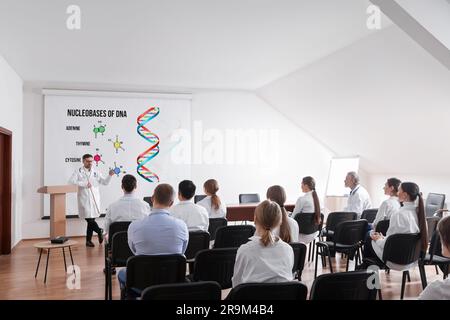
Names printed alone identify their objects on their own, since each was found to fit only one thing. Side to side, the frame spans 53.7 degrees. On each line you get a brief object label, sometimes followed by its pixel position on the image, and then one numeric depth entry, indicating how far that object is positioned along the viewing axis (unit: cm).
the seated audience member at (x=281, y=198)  417
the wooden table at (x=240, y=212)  747
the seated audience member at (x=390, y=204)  519
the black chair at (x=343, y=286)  244
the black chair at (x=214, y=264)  340
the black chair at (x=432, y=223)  498
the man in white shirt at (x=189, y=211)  460
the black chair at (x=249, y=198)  869
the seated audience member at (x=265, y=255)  271
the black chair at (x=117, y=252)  431
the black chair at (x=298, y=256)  363
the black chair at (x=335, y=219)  584
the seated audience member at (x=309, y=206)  588
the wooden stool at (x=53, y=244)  510
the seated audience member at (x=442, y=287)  220
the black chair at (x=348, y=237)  507
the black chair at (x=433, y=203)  742
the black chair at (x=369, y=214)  614
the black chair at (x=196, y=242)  421
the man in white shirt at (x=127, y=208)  486
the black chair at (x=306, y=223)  573
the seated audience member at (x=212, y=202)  539
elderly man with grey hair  657
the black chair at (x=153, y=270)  314
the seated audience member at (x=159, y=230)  347
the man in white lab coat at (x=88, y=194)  806
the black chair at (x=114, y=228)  462
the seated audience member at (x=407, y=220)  430
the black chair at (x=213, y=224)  520
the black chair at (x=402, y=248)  418
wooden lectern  777
